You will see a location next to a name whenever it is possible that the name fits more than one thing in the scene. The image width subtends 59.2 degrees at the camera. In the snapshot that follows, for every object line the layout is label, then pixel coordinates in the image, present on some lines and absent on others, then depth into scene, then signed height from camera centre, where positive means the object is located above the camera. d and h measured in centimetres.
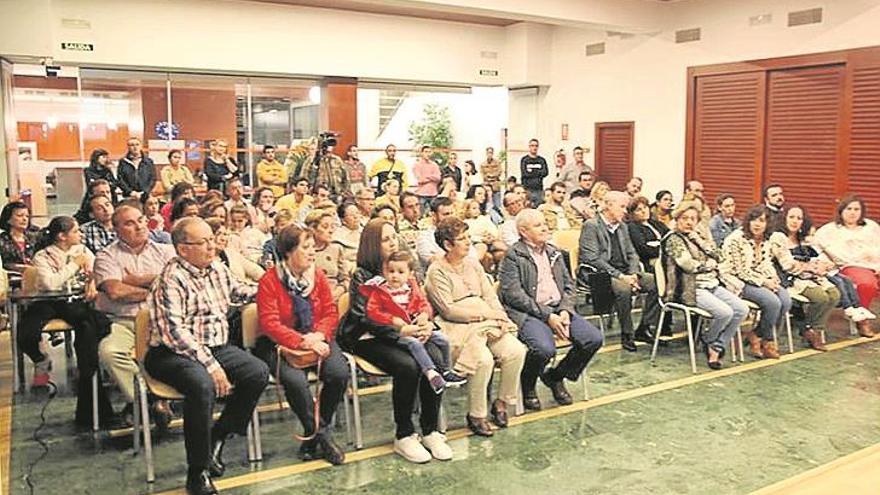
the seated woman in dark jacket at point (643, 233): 641 -59
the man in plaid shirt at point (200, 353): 330 -83
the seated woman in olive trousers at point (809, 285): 600 -97
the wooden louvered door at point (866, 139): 866 +25
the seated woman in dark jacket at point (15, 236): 528 -48
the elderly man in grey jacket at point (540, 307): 438 -83
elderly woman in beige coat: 404 -87
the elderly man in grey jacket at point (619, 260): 584 -74
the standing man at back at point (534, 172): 1178 -13
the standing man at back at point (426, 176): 1144 -18
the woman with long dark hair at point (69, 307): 414 -81
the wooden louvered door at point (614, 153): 1180 +15
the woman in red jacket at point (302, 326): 362 -77
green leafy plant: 1573 +70
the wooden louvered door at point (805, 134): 914 +33
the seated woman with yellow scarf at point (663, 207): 768 -44
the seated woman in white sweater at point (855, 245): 646 -72
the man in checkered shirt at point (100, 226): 492 -38
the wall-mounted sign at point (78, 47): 996 +154
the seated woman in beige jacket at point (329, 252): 471 -56
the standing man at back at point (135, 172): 904 -7
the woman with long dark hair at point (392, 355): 377 -94
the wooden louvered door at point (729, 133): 996 +38
